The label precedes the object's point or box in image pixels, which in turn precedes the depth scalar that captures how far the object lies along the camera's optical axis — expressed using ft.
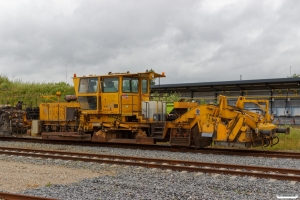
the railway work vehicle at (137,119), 42.39
